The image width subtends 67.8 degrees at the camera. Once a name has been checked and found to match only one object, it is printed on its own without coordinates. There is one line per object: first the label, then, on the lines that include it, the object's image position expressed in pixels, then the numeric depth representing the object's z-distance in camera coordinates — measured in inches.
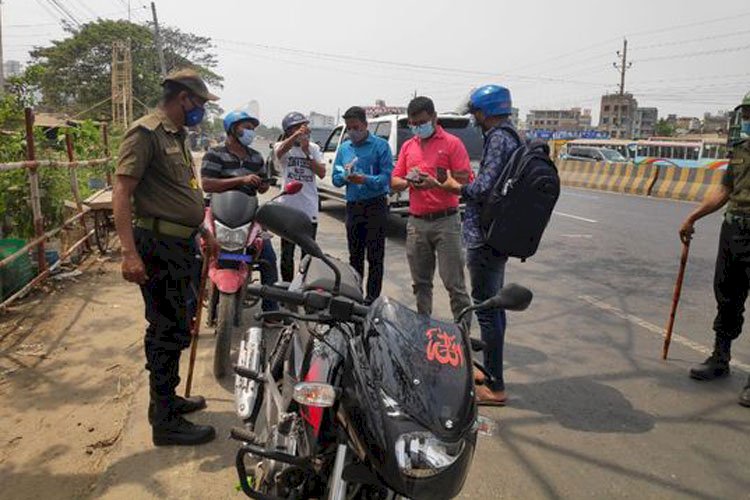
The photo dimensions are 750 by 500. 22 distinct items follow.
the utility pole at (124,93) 812.0
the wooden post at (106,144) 376.2
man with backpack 135.1
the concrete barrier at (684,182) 641.2
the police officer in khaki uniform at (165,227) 107.9
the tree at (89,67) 1690.5
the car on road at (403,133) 343.6
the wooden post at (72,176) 277.2
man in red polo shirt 159.3
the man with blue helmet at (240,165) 173.0
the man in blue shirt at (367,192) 192.9
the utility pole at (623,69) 1926.7
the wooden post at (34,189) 211.8
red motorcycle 148.4
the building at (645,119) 4502.5
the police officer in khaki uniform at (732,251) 148.9
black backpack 129.6
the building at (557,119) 4727.9
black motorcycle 58.5
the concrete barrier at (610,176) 731.4
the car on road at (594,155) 1083.4
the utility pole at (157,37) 1338.1
